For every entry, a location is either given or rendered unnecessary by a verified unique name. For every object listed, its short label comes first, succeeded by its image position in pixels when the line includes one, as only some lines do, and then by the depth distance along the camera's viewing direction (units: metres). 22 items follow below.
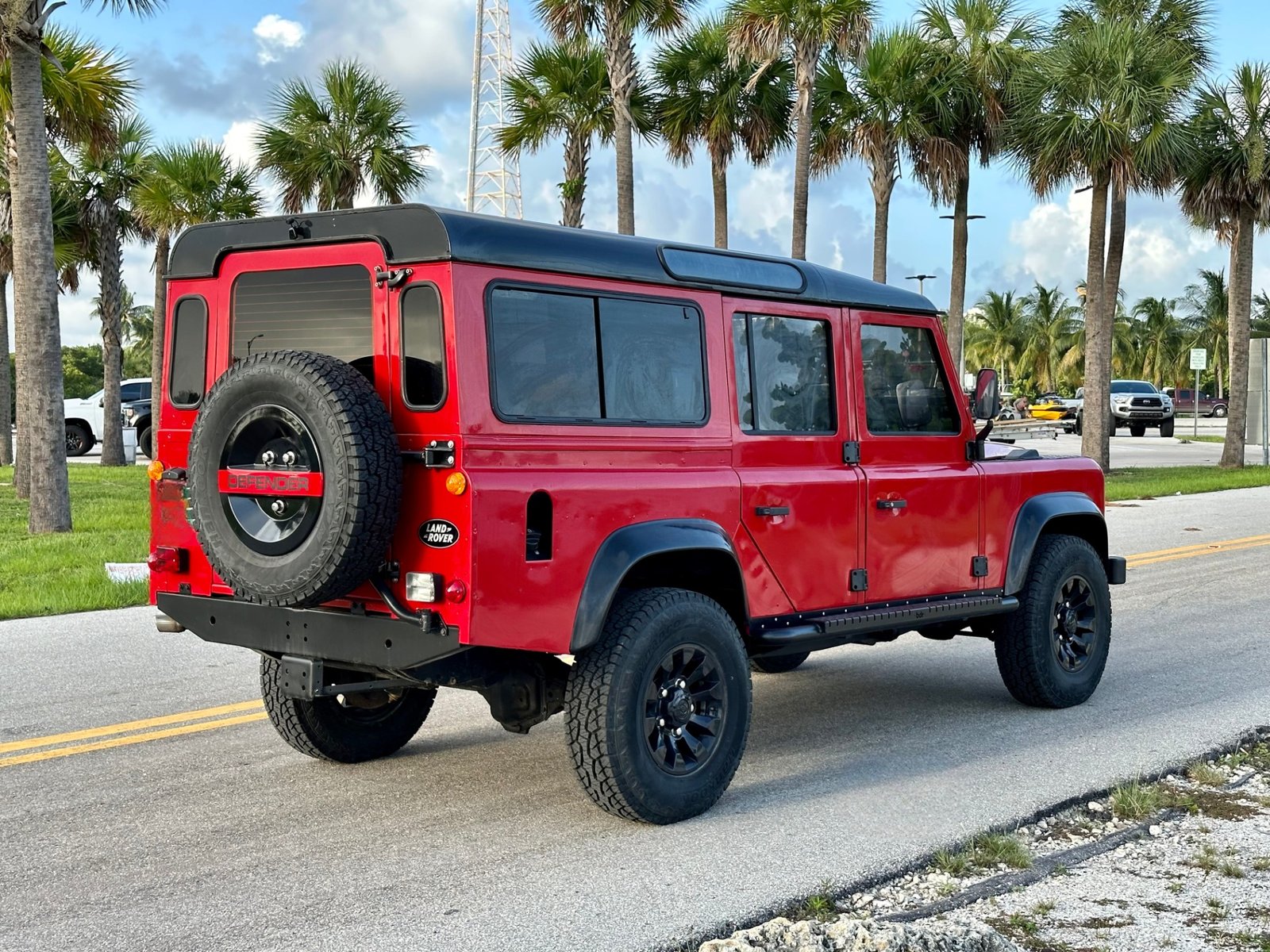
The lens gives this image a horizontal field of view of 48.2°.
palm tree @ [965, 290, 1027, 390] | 94.38
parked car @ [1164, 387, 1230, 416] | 81.56
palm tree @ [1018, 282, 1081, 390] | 92.56
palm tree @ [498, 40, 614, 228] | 29.28
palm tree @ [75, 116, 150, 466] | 30.38
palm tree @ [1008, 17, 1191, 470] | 25.00
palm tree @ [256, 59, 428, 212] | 28.55
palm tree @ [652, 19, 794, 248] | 30.05
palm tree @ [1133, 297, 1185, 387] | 91.31
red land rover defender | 4.83
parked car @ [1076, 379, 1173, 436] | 48.50
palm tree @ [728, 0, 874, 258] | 25.92
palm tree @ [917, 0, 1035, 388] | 29.08
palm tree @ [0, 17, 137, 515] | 15.40
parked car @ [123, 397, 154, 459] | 30.88
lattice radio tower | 53.38
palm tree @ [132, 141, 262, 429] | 29.62
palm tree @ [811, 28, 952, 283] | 29.48
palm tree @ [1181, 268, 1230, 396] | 84.44
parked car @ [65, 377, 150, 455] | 33.56
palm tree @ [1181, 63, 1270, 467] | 29.55
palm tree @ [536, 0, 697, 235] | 25.00
